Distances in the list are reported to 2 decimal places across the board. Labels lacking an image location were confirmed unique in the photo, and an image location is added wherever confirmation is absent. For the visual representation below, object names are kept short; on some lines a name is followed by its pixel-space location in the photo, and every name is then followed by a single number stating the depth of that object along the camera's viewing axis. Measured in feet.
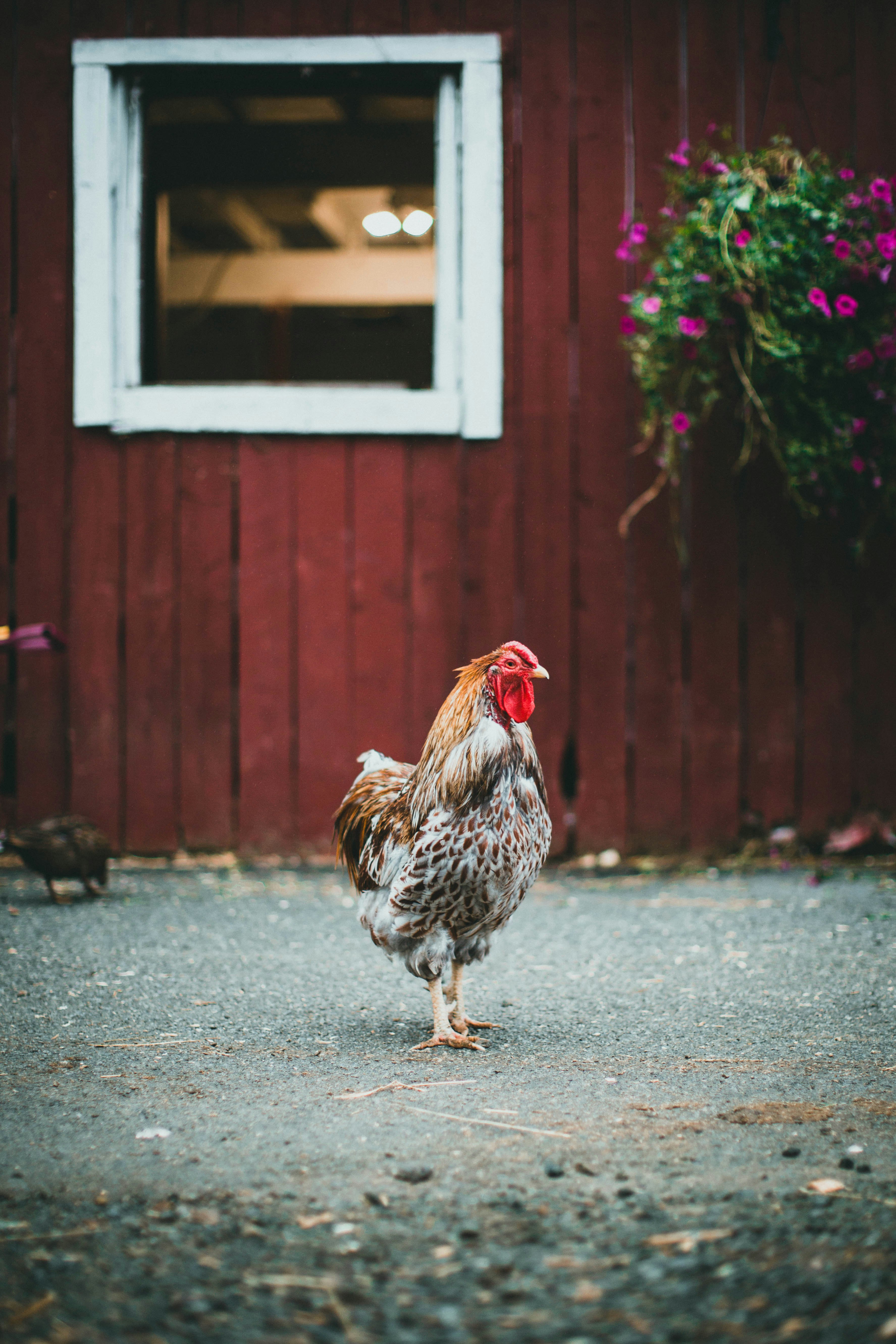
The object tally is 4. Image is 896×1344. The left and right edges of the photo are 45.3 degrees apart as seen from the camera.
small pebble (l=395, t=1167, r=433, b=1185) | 6.29
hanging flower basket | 14.08
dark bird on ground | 13.64
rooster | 8.65
